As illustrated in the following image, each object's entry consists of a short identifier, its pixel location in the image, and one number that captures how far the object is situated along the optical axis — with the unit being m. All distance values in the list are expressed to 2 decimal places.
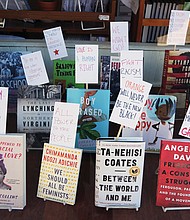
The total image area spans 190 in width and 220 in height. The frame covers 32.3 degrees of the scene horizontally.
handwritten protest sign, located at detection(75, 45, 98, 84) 1.22
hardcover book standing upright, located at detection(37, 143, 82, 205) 1.05
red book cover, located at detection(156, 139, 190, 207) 1.02
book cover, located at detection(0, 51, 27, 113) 1.57
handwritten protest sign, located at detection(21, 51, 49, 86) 1.25
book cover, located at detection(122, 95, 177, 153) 1.31
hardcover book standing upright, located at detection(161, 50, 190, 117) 1.53
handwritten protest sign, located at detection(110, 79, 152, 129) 1.02
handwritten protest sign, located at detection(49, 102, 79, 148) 1.06
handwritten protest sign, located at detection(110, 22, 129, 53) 1.42
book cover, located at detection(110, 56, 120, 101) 1.55
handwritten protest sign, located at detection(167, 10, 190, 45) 1.43
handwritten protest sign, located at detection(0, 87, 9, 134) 1.05
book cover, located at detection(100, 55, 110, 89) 1.56
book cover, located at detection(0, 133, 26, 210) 1.03
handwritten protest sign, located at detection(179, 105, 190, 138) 1.08
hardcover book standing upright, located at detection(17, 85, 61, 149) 1.32
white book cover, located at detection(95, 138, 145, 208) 1.01
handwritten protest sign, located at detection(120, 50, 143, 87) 1.19
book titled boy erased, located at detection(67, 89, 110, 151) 1.30
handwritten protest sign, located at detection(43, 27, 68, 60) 1.42
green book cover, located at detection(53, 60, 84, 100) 1.53
